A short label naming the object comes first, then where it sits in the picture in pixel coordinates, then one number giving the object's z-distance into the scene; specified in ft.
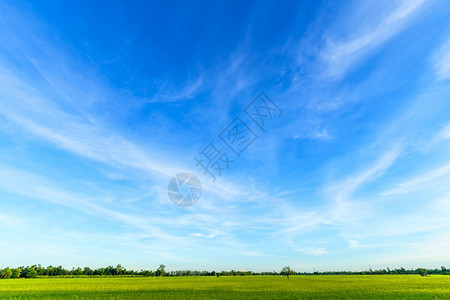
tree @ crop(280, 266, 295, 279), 303.89
